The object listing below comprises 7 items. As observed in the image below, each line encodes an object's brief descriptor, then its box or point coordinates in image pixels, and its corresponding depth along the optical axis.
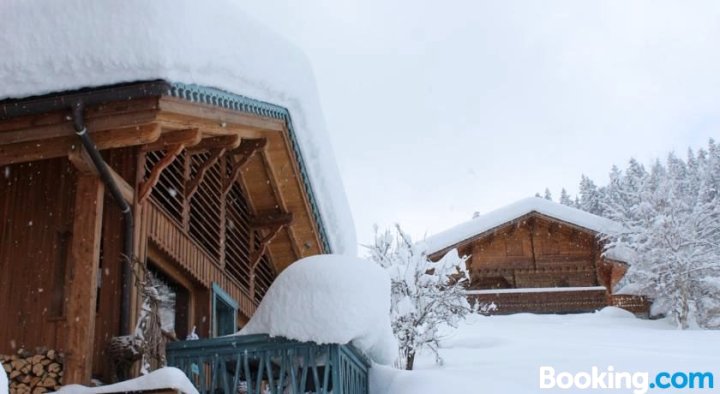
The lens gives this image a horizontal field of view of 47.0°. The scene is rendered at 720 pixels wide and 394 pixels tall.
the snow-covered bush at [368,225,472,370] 15.35
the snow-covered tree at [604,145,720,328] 22.52
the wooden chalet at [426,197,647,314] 25.77
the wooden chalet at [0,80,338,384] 6.48
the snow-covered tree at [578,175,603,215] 41.88
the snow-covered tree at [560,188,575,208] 47.63
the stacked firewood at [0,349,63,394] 6.50
